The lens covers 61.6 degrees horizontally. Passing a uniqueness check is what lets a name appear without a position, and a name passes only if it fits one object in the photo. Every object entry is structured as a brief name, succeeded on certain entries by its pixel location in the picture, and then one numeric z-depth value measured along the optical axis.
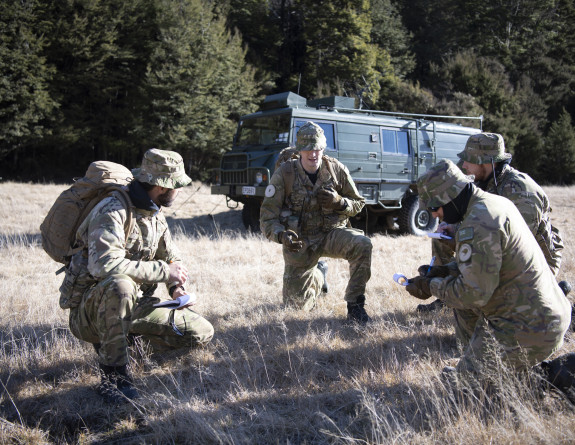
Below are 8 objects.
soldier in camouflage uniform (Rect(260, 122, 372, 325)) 4.41
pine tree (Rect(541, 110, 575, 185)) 26.27
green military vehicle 8.55
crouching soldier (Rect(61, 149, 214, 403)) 2.87
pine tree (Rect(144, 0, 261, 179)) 18.06
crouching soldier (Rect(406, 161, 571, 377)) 2.49
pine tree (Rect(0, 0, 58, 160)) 15.79
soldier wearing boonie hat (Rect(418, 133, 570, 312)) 3.55
